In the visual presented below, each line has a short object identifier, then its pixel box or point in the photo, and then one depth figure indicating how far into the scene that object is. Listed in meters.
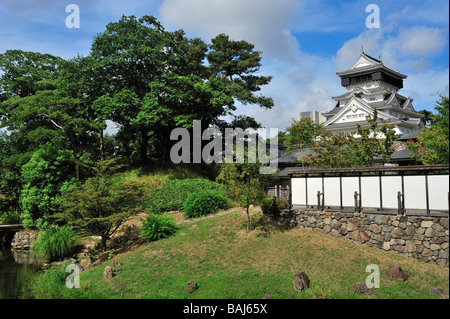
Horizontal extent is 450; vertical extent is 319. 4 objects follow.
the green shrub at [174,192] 19.70
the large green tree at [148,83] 23.81
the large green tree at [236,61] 31.33
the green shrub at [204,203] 17.86
